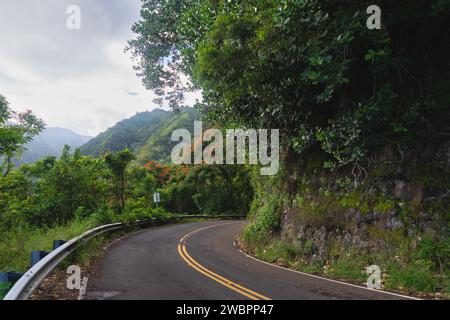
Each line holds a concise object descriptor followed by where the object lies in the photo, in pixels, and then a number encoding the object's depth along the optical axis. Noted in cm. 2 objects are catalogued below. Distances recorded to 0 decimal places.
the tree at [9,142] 1145
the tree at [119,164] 2689
